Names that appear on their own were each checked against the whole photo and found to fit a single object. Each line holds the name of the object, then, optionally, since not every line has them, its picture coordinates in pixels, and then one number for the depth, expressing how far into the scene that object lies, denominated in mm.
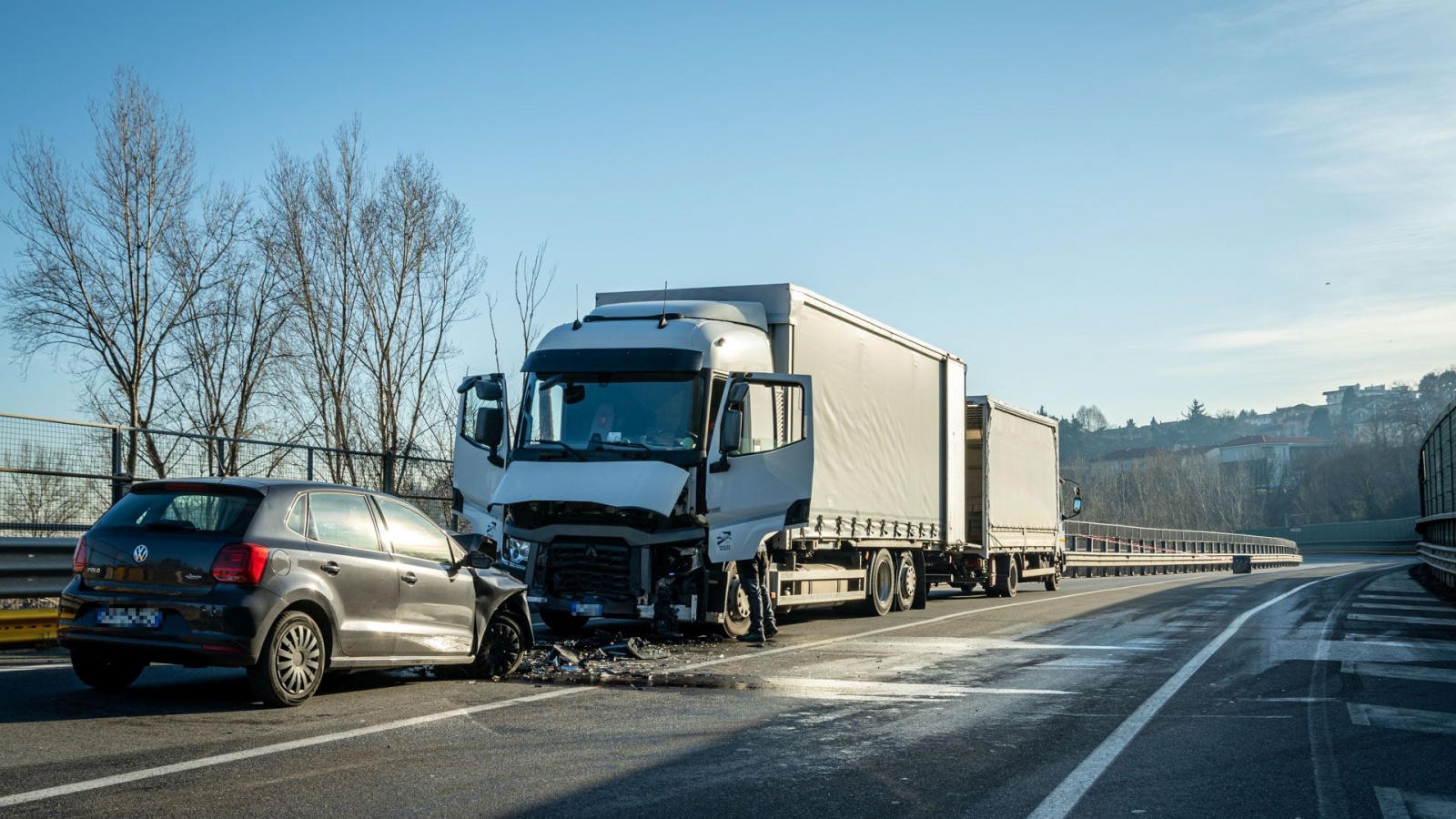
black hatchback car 8297
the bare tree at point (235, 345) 33781
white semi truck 13462
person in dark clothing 14406
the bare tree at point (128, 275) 32562
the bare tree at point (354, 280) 33719
